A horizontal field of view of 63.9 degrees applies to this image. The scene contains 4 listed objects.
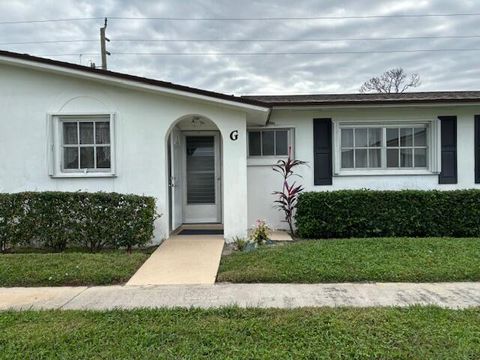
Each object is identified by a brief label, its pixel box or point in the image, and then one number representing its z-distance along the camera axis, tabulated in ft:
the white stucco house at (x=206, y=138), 26.32
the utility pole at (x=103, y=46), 72.59
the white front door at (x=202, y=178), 33.73
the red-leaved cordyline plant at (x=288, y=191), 29.53
